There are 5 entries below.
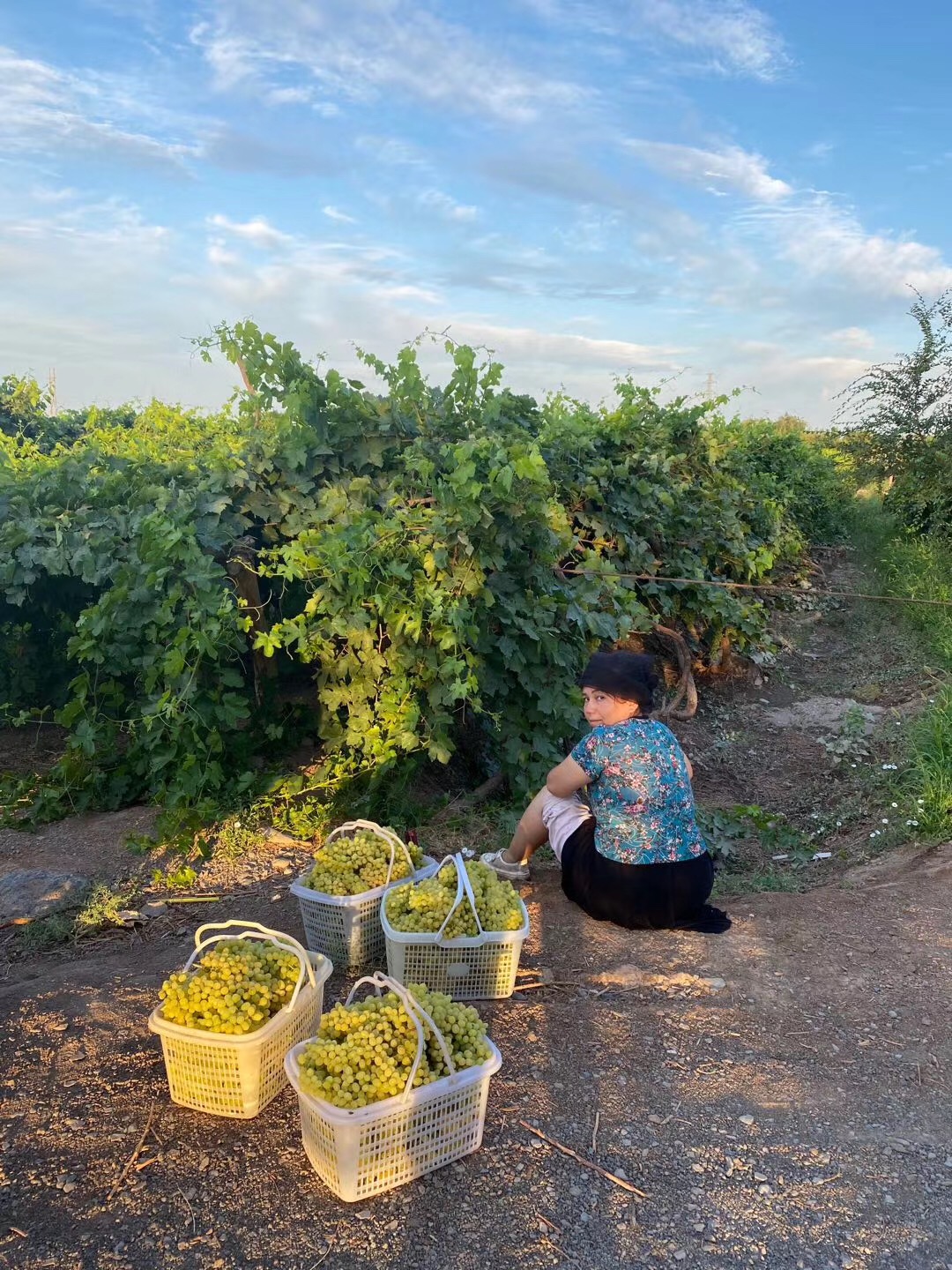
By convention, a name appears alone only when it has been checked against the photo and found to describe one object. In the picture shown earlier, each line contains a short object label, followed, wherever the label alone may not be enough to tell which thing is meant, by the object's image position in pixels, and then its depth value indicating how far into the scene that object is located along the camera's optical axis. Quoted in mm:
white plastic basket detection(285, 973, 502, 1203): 2277
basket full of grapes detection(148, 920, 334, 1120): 2562
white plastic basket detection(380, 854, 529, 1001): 3113
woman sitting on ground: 3617
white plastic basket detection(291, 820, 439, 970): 3398
